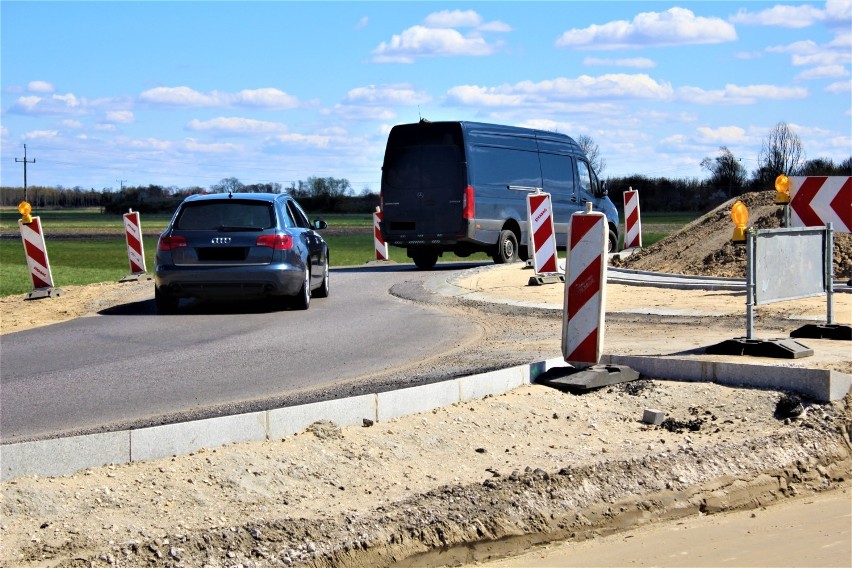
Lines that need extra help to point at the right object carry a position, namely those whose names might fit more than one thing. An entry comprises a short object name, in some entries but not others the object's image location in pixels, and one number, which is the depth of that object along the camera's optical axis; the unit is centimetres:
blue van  2342
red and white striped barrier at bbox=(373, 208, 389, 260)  2761
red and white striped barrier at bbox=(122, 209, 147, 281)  2203
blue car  1522
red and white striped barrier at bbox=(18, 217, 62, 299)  1791
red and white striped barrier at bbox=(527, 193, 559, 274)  1795
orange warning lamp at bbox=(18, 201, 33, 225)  1822
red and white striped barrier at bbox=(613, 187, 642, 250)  2664
